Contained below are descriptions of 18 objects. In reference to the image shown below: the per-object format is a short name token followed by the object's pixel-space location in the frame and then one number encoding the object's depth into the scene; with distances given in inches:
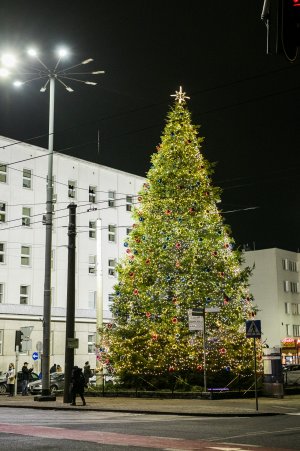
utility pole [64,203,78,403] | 1083.9
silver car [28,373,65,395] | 1546.5
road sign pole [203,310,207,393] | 986.1
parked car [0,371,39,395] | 1629.2
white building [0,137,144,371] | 2139.5
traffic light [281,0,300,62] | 229.5
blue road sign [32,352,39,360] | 1871.7
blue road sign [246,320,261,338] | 852.0
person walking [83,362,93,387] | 1502.2
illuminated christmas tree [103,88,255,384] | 1098.7
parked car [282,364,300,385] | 1315.8
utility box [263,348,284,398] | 1077.1
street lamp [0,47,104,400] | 1046.1
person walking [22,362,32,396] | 1457.9
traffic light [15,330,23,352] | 1338.2
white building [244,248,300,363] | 3449.8
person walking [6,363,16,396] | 1446.9
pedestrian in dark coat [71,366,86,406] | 1010.1
